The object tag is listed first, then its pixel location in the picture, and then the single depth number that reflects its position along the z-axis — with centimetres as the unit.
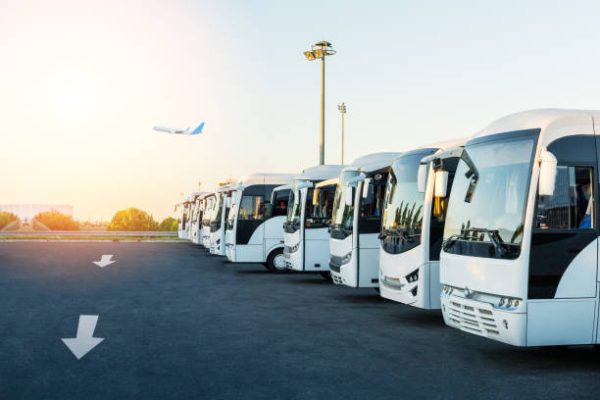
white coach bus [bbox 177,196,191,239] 4403
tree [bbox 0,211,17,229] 8566
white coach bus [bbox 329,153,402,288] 1431
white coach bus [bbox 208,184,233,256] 2520
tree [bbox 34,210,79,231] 8531
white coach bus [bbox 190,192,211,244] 3527
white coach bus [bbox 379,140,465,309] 1106
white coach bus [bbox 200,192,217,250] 2932
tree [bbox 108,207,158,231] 8100
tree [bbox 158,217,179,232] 7885
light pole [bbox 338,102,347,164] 4684
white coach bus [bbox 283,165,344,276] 1908
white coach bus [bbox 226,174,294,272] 2248
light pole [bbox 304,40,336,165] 2997
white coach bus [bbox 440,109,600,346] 780
